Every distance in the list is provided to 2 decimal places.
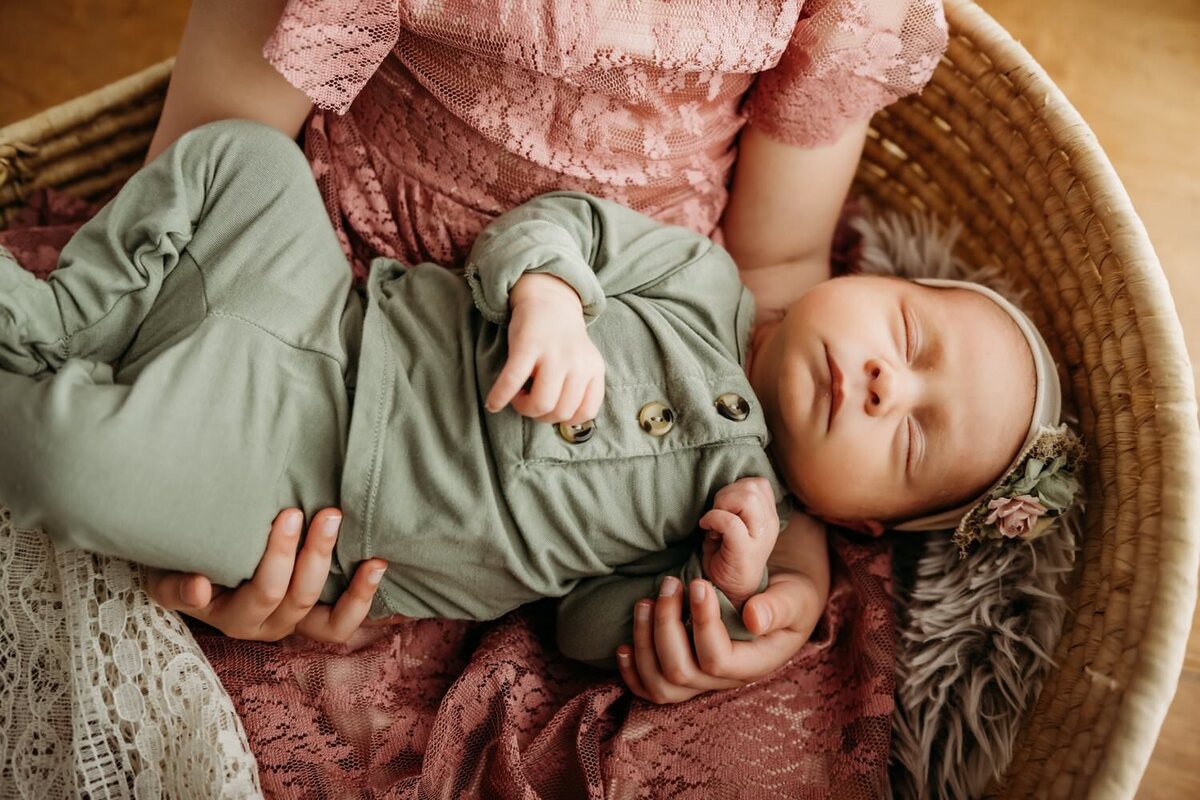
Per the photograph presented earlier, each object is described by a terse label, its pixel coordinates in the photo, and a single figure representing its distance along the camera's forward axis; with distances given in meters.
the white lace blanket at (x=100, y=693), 0.54
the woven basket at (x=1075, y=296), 0.54
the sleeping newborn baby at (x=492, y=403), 0.53
